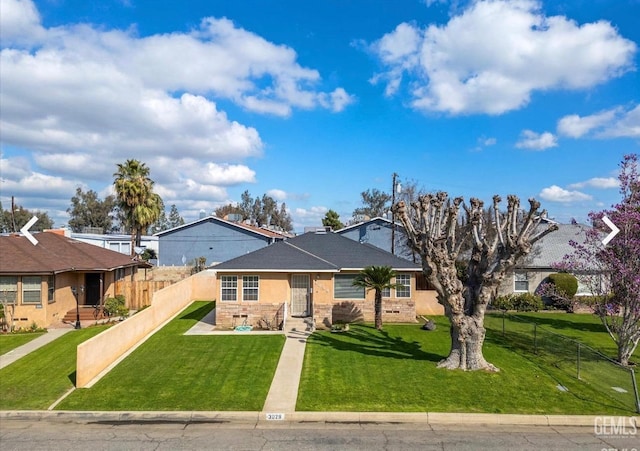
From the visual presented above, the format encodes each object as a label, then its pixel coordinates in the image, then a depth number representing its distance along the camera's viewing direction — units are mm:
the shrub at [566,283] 27531
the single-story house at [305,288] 21047
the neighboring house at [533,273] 28438
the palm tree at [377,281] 19906
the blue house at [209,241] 44625
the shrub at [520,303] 27047
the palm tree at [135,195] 38406
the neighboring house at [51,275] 20828
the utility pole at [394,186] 36312
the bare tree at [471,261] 14438
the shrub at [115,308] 23172
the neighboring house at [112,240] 44444
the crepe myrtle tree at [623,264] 15672
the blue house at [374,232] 39438
